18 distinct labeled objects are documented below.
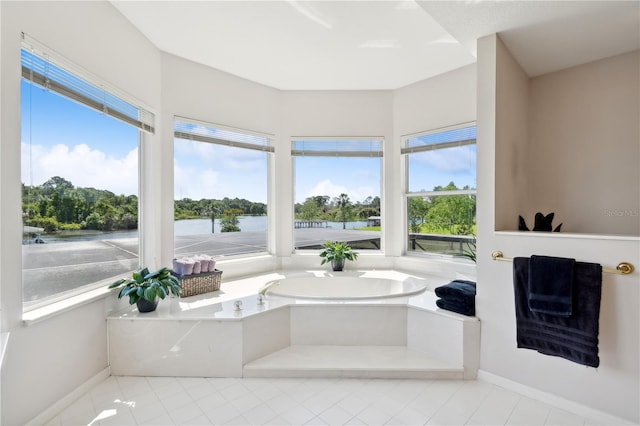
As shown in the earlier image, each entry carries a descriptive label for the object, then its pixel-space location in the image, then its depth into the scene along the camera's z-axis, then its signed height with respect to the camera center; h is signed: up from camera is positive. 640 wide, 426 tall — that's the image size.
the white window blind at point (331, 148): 3.64 +0.76
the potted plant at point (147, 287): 2.13 -0.54
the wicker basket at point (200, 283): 2.63 -0.63
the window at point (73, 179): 1.72 +0.23
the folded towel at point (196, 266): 2.73 -0.49
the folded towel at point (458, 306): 2.12 -0.68
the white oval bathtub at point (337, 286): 3.19 -0.79
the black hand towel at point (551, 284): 1.66 -0.41
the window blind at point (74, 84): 1.68 +0.83
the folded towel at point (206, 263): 2.81 -0.47
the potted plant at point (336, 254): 3.47 -0.49
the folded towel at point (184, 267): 2.67 -0.48
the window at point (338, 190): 3.65 +0.25
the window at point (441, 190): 3.07 +0.22
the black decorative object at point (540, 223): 2.16 -0.09
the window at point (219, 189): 3.04 +0.24
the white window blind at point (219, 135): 2.99 +0.81
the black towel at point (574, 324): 1.60 -0.63
